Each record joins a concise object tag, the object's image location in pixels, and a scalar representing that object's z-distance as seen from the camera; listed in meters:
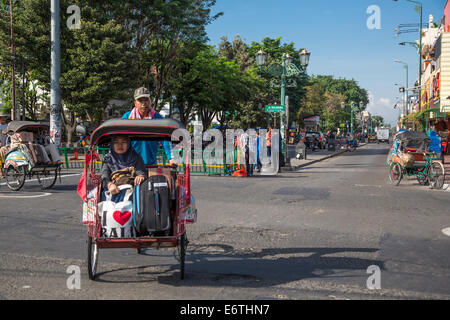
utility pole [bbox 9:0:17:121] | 27.32
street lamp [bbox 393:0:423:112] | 39.36
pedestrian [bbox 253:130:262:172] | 20.20
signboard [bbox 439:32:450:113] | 29.62
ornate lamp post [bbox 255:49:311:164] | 24.09
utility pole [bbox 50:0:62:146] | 19.23
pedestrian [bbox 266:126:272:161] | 22.30
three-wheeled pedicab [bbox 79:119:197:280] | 4.77
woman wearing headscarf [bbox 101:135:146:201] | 5.38
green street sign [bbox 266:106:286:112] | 22.44
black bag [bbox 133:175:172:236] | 4.70
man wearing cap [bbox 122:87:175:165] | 6.07
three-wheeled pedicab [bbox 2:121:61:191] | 12.17
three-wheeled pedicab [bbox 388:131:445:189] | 14.16
